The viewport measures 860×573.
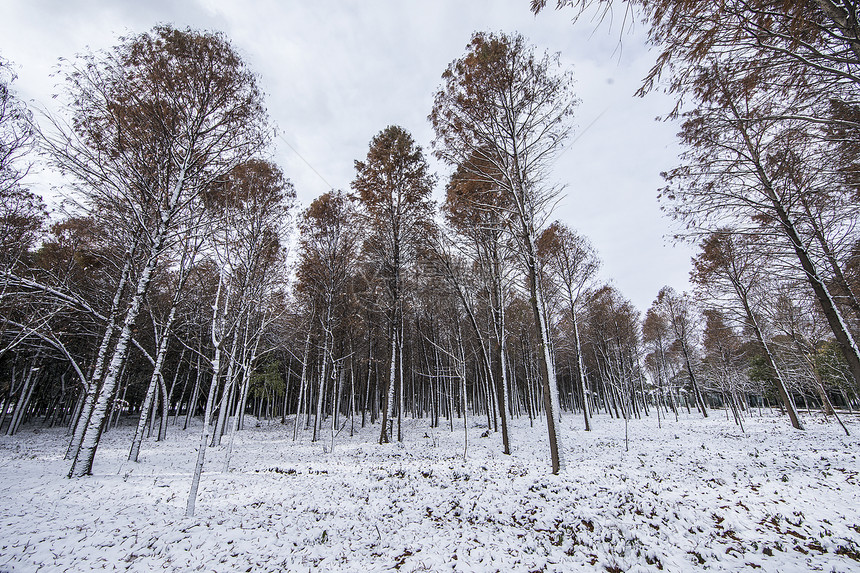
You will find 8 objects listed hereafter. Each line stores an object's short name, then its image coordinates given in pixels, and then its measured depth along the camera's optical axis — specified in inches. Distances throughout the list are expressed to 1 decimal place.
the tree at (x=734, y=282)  600.6
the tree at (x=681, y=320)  1123.9
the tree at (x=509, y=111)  381.7
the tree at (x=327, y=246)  666.2
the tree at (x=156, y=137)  312.7
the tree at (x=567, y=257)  760.3
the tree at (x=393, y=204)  622.5
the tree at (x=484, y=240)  483.5
